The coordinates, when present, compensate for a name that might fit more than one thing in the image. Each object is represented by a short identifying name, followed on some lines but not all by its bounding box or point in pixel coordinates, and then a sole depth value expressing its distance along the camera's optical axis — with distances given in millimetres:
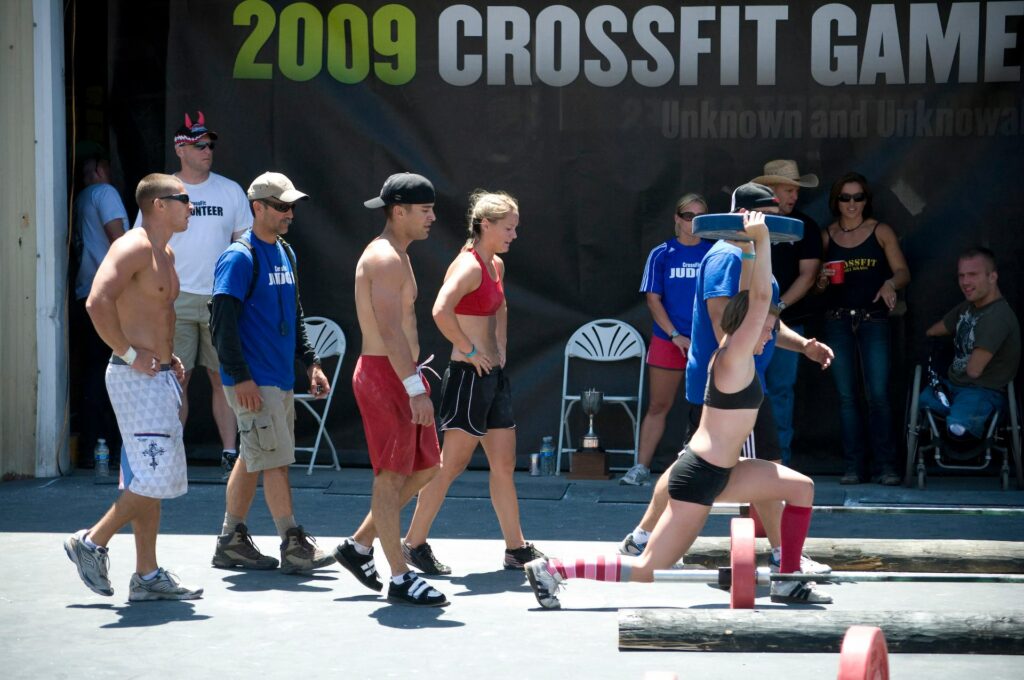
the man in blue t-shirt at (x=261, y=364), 14203
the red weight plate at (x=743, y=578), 10812
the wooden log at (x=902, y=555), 12398
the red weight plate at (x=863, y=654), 8812
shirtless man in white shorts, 12828
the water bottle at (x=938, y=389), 18812
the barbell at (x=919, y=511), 11266
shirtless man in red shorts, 12937
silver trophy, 19797
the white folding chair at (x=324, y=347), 20531
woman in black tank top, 19375
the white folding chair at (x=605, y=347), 20403
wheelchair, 18578
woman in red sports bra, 14297
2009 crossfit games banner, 19969
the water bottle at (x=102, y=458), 19891
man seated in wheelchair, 18469
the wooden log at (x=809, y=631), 9641
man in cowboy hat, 19312
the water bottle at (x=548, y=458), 20328
